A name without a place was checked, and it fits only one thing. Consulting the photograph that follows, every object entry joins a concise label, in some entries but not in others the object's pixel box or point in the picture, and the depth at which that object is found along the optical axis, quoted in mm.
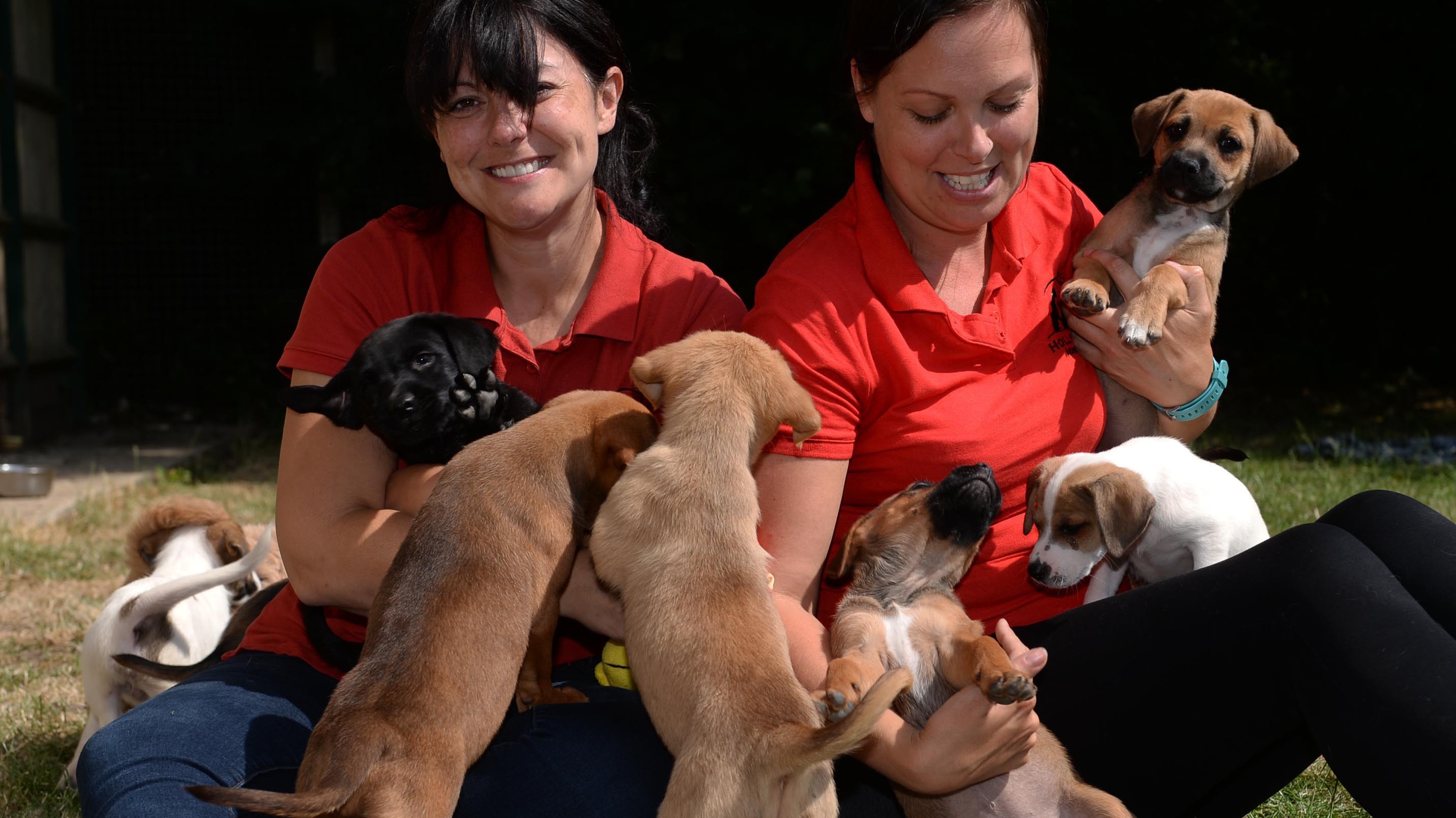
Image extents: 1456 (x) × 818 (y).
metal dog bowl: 7641
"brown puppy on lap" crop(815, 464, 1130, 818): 2746
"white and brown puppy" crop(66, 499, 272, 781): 3791
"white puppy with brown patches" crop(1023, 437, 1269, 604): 3213
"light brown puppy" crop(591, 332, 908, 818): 2371
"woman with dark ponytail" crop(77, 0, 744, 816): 2703
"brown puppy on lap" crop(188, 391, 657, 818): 2422
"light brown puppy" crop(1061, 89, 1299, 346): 3758
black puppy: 3117
